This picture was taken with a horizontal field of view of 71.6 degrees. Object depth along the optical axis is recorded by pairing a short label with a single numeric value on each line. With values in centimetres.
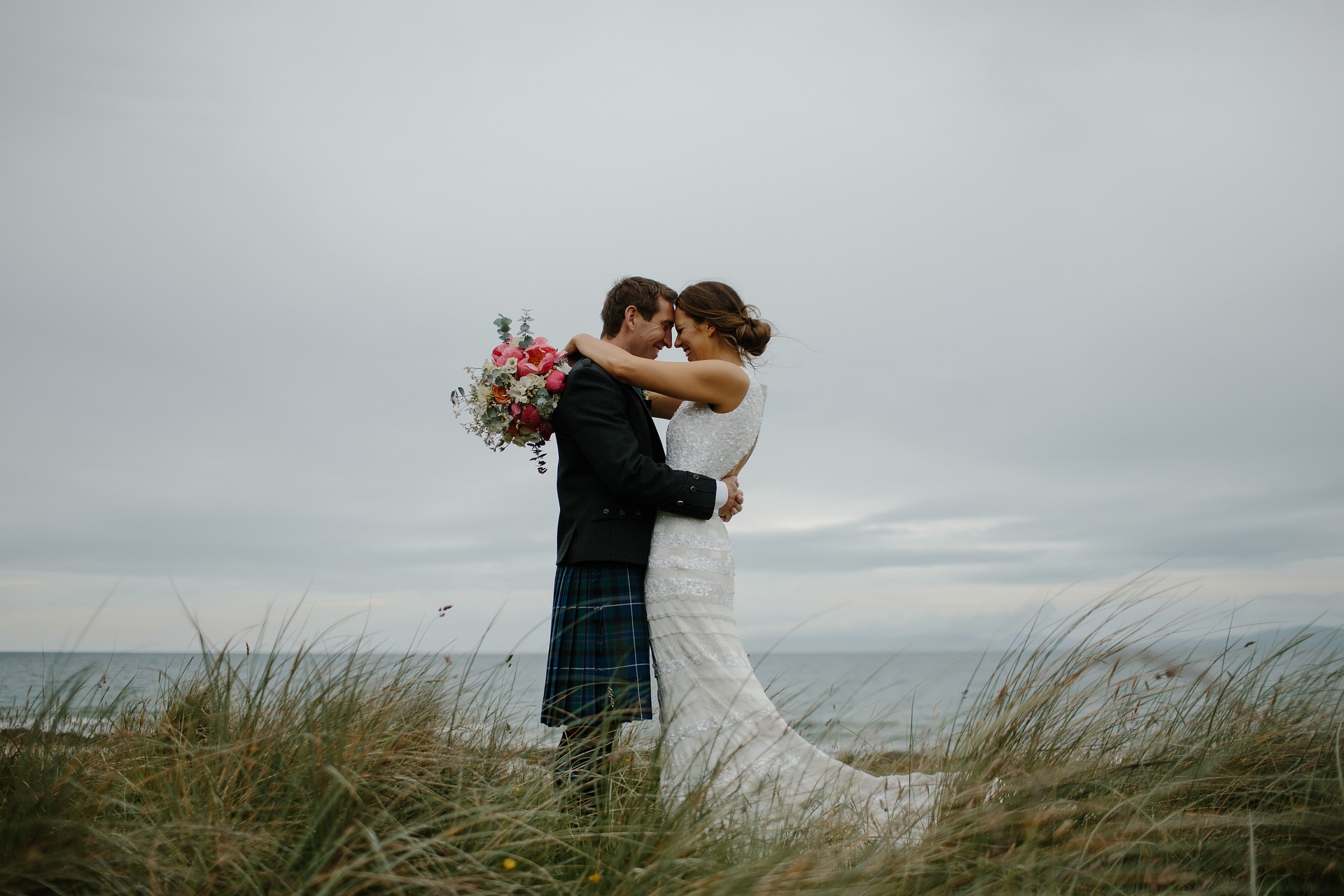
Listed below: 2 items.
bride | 377
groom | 397
